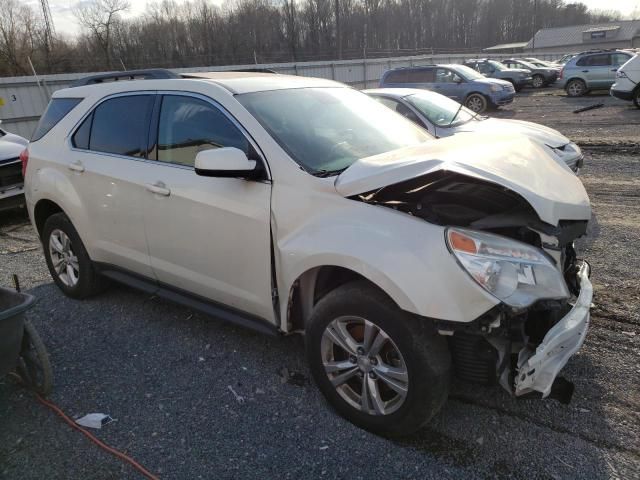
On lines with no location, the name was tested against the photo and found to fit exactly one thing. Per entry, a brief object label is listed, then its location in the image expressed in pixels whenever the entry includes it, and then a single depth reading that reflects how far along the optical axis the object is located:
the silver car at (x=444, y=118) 6.93
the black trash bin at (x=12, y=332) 2.63
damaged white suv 2.29
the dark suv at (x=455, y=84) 16.20
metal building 64.38
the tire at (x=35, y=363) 3.04
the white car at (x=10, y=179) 7.31
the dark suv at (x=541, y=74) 27.25
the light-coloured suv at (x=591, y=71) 19.98
